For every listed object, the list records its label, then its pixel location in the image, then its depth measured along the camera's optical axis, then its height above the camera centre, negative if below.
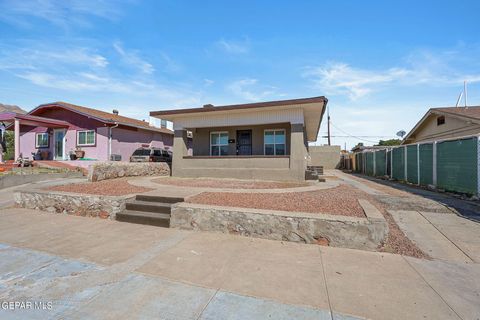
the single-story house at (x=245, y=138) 10.45 +1.22
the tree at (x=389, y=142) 42.85 +3.57
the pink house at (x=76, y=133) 16.25 +2.03
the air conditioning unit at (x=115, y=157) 16.23 +0.19
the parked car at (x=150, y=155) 16.59 +0.35
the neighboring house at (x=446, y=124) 12.98 +2.41
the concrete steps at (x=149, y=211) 5.12 -1.22
